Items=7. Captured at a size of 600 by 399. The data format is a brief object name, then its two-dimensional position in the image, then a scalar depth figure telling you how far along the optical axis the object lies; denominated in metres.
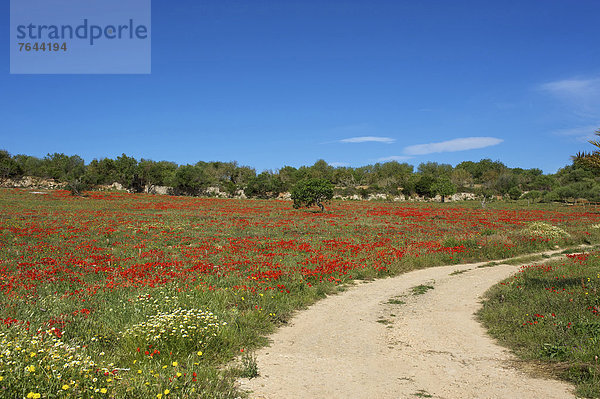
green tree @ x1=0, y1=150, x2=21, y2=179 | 83.37
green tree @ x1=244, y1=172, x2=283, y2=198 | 88.38
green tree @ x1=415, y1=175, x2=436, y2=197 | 91.62
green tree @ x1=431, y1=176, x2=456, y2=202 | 79.62
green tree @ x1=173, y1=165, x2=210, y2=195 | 86.12
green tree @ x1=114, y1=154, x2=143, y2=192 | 88.75
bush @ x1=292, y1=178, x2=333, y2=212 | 44.22
